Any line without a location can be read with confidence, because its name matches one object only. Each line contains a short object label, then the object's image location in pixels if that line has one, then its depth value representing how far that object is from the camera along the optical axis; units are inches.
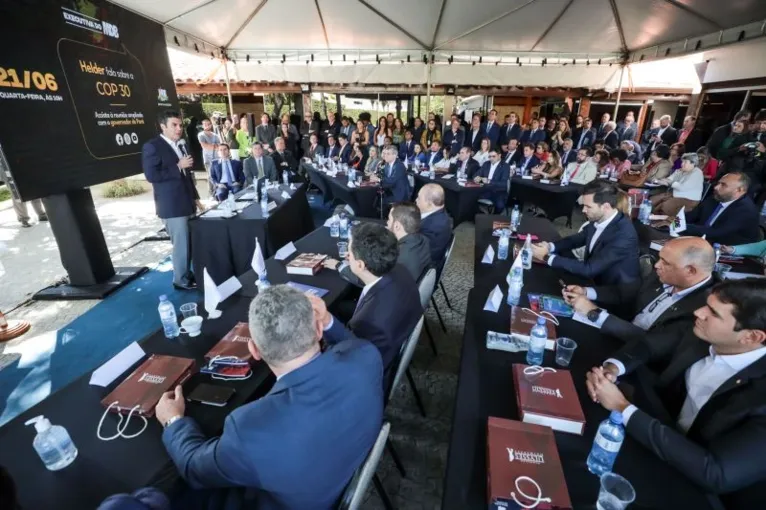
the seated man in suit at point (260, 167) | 254.2
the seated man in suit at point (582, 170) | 244.2
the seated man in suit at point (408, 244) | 100.9
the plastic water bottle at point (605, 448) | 46.2
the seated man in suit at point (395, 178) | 232.7
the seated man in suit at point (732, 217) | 135.9
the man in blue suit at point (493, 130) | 343.3
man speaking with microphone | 147.6
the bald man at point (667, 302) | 69.9
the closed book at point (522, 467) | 41.9
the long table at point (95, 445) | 45.8
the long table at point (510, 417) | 44.6
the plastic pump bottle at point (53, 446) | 48.0
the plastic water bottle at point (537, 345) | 66.2
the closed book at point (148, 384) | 57.3
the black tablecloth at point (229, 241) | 159.2
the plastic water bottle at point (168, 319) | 75.3
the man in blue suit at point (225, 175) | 251.7
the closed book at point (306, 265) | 105.1
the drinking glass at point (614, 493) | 42.0
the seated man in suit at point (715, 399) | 43.8
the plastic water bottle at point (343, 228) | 134.0
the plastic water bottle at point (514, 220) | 136.5
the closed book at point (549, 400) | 52.9
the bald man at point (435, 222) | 130.0
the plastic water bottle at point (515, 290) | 87.0
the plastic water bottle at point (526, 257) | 107.3
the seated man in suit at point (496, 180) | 236.5
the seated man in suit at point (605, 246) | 102.5
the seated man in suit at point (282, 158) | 307.7
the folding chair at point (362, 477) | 46.2
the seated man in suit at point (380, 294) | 74.4
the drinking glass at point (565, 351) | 66.9
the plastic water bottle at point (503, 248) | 112.5
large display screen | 123.6
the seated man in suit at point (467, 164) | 267.0
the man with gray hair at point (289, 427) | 42.9
